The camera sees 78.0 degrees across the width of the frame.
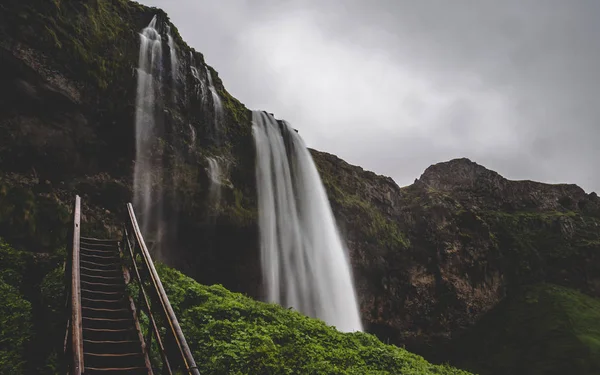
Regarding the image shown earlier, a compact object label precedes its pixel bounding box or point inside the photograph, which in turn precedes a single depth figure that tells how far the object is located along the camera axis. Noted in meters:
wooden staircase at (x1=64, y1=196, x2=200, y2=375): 3.81
